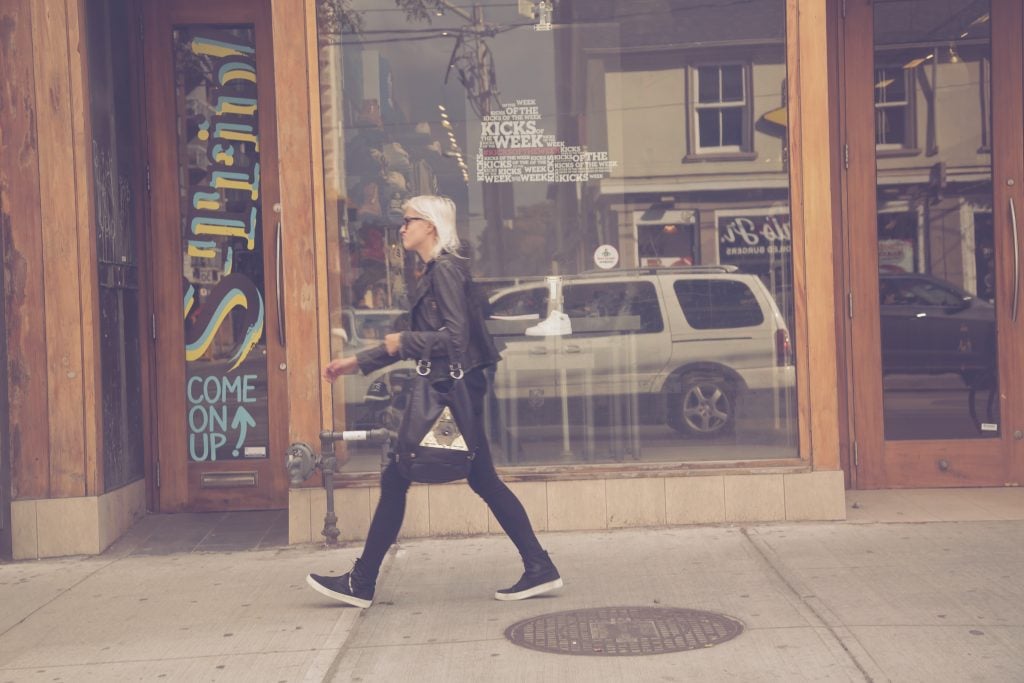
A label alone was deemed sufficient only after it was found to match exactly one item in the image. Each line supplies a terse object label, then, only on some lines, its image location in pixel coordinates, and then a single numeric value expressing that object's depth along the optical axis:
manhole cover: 5.40
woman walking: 5.93
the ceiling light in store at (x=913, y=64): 8.39
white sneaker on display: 7.77
